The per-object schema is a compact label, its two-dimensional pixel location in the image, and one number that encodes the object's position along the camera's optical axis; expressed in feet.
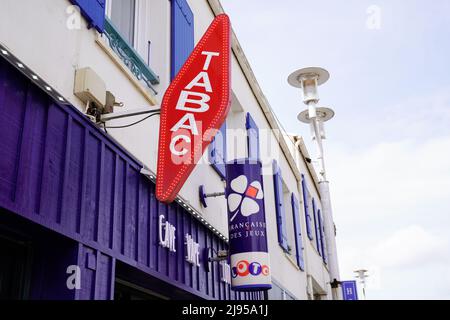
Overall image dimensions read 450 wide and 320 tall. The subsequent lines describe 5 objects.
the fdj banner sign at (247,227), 19.83
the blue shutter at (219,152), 23.95
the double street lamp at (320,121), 31.04
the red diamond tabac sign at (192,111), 13.07
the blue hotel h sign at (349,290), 54.54
